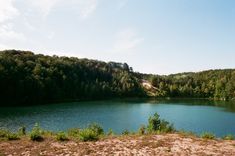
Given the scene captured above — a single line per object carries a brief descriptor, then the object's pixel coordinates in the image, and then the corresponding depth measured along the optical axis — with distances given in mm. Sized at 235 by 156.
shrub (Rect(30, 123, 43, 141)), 13767
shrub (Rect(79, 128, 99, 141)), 13770
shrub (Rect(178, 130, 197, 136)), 15553
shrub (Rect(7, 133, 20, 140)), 14091
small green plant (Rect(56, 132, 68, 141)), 13683
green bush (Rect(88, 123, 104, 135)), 18836
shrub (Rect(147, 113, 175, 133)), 22423
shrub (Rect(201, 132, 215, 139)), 15232
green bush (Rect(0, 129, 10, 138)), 14396
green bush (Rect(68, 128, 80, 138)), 14704
